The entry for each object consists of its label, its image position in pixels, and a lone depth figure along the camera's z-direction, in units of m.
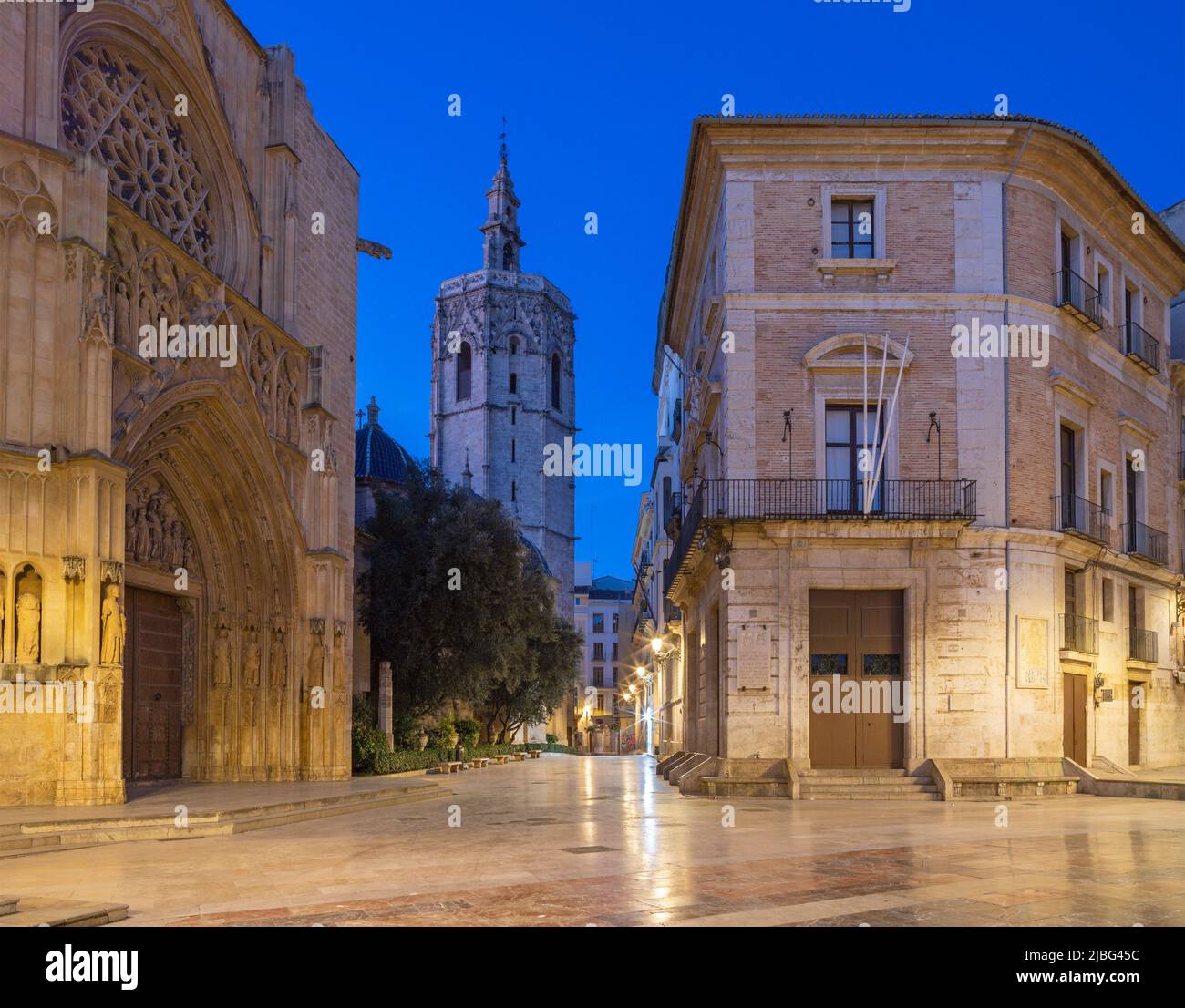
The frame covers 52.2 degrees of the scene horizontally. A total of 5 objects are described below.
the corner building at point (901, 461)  23.09
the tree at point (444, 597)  34.47
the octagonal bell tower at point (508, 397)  88.31
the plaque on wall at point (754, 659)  22.95
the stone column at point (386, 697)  30.88
